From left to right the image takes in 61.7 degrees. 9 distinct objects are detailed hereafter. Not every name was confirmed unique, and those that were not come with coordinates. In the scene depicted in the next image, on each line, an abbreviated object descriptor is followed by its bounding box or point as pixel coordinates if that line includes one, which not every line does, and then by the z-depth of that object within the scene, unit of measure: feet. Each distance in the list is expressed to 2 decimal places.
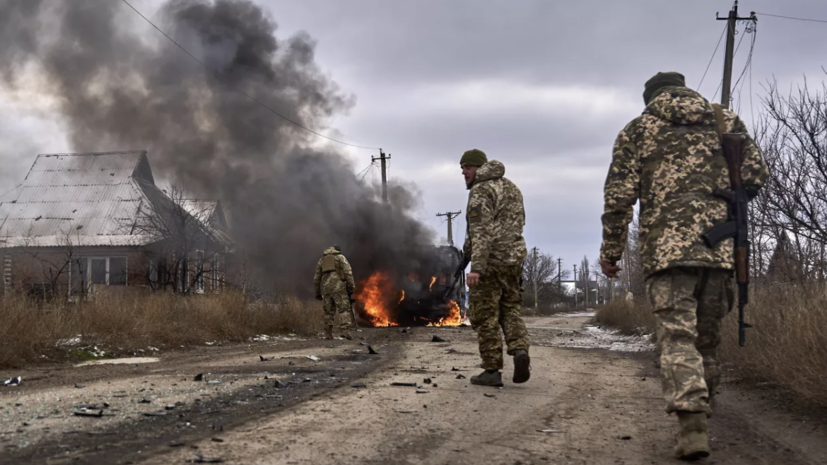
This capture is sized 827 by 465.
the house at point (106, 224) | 65.87
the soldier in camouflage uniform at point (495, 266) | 18.97
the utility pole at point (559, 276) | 280.47
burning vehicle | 68.85
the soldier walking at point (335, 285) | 43.27
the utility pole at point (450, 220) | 200.54
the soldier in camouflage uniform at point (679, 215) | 11.98
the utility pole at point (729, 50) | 52.65
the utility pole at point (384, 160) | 121.57
